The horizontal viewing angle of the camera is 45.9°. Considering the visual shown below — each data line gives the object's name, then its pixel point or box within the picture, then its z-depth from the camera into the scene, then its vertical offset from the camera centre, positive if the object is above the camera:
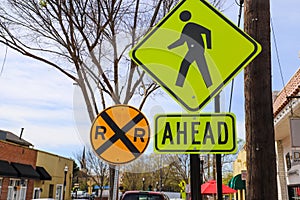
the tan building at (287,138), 8.61 +1.34
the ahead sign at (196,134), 2.53 +0.35
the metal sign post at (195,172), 2.57 +0.08
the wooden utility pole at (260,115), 3.10 +0.62
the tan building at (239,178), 17.66 +0.32
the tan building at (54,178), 29.62 +0.31
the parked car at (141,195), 9.62 -0.33
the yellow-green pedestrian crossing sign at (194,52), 2.68 +0.99
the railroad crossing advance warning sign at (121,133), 2.92 +0.40
